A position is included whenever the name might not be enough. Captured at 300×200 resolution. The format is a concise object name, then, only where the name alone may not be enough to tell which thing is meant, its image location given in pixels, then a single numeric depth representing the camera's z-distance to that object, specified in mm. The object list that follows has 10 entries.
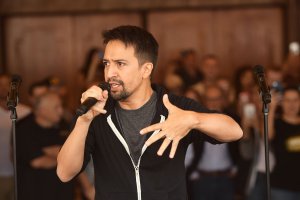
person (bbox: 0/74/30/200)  8606
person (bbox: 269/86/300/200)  7846
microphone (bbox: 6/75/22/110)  5249
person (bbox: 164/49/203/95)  10930
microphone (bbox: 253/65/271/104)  5113
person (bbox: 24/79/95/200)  7965
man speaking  4590
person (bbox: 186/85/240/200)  8398
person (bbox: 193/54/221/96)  10794
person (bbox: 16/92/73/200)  7632
